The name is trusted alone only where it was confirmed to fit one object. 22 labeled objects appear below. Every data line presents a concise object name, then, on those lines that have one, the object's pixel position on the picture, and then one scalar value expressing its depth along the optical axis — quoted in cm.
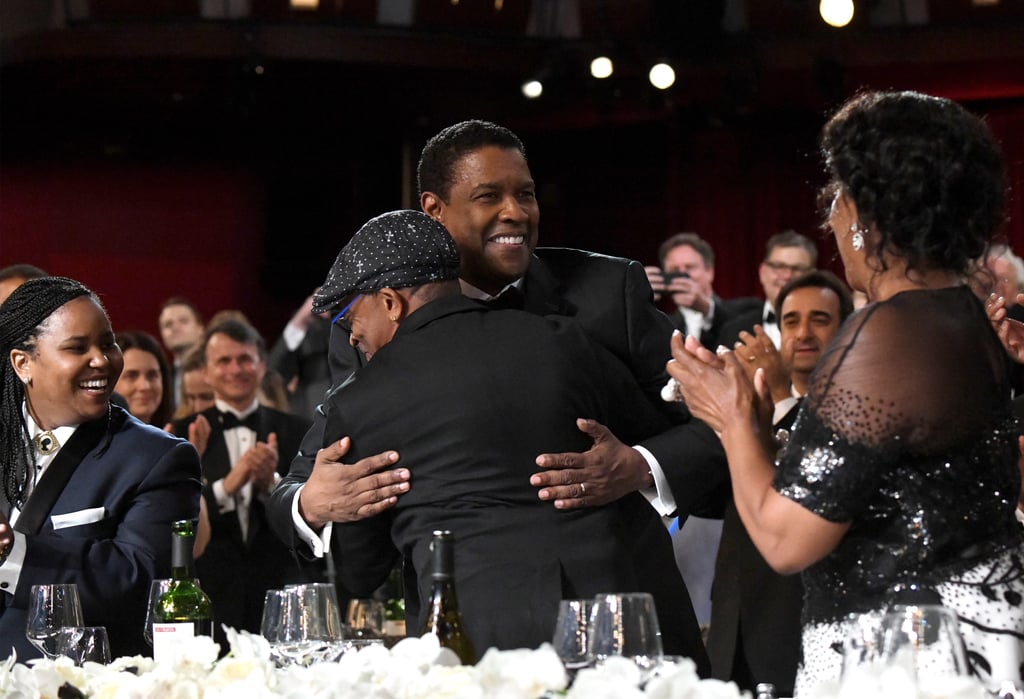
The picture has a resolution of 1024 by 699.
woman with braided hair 577
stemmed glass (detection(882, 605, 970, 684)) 256
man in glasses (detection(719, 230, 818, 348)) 1254
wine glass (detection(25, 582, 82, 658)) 462
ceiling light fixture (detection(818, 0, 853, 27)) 1611
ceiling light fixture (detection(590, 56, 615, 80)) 1737
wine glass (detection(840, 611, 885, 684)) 259
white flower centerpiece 257
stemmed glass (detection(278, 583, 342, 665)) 411
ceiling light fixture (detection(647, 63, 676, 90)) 1750
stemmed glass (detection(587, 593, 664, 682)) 301
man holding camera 1218
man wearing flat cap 448
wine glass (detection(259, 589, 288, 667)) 411
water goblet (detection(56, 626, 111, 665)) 439
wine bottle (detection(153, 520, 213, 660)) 486
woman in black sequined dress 352
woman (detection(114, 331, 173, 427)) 980
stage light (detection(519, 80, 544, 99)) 1769
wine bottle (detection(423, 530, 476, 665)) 356
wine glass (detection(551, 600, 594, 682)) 304
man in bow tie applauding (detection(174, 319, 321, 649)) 1028
